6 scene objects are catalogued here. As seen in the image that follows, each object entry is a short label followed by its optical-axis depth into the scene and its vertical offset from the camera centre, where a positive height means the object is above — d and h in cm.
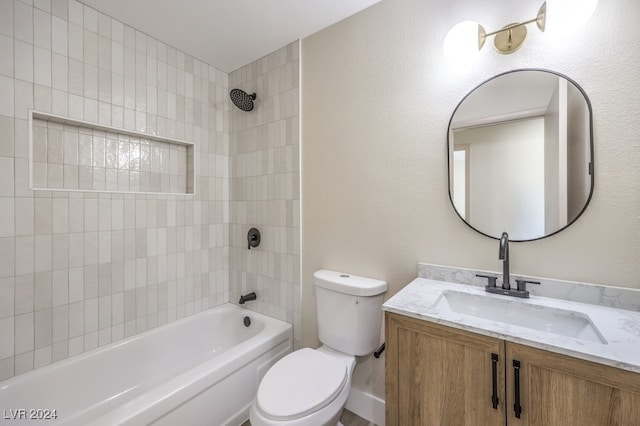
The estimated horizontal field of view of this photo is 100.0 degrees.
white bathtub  126 -93
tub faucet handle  210 -20
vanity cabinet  72 -54
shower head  200 +86
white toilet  111 -78
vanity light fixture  105 +79
